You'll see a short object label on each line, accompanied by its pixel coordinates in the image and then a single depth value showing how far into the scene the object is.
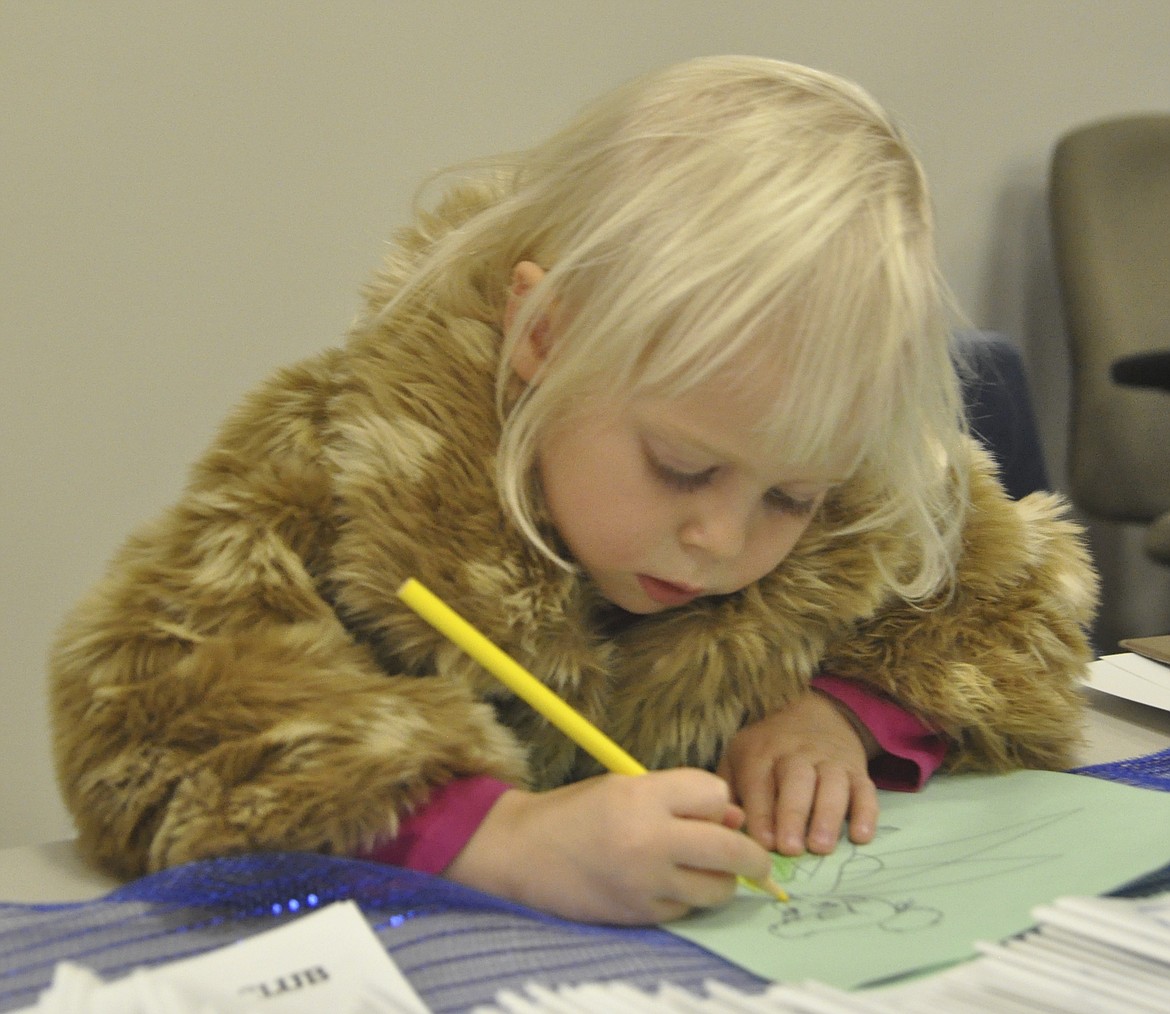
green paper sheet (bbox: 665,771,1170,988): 1.16
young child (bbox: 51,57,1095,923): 1.20
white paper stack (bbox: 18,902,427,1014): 1.09
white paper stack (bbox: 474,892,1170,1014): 1.11
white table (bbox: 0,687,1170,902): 1.22
